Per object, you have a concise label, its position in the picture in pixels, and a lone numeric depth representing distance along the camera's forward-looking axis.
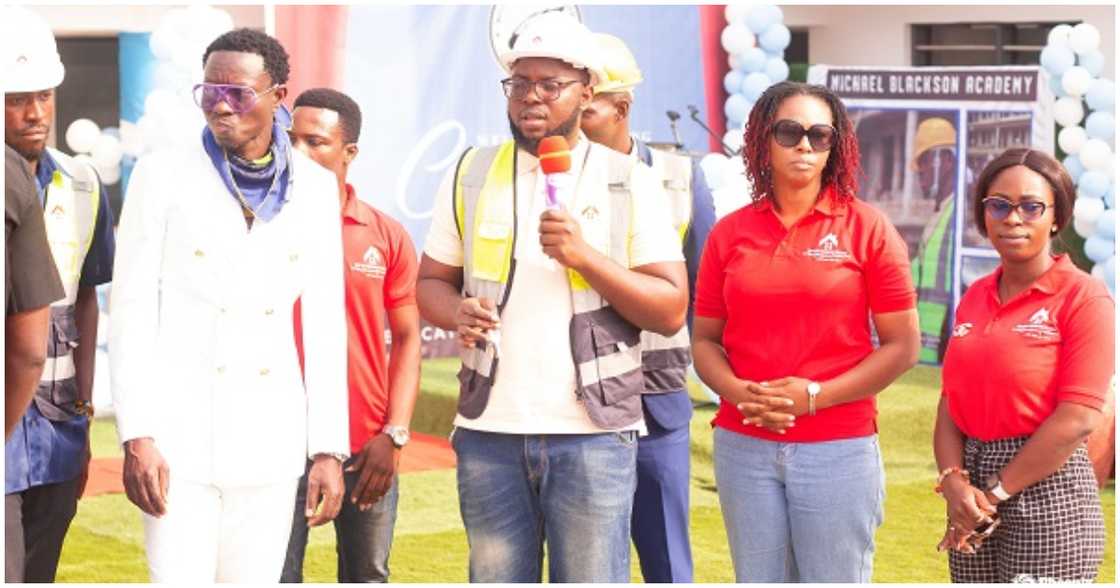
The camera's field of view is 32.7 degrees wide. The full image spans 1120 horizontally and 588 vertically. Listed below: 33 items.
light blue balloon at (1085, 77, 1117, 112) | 10.95
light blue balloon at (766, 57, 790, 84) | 13.68
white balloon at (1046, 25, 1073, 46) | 11.24
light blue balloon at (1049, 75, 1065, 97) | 11.47
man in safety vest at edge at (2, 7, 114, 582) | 4.95
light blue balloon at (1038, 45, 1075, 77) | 11.24
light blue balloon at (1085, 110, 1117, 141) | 10.93
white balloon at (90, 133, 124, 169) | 11.54
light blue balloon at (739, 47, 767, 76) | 13.66
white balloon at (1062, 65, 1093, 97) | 11.15
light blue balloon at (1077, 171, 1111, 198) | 10.90
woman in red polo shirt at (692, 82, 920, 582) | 4.73
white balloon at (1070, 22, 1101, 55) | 11.09
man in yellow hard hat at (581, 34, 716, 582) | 5.75
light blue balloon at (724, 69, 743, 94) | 13.87
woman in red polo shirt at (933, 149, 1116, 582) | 4.64
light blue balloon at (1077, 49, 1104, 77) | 11.23
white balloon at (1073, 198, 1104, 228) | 10.91
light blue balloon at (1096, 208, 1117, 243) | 10.79
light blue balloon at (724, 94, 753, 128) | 13.68
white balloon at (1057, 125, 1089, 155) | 11.05
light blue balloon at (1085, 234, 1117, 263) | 10.80
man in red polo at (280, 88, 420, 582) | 5.52
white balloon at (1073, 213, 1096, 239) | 10.98
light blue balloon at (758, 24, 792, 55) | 13.51
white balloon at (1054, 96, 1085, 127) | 11.26
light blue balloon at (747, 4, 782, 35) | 13.55
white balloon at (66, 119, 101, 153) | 11.48
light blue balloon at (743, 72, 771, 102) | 13.62
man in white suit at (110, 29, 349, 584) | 4.40
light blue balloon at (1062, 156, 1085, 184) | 11.15
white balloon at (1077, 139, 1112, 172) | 10.84
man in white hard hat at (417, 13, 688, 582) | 4.62
